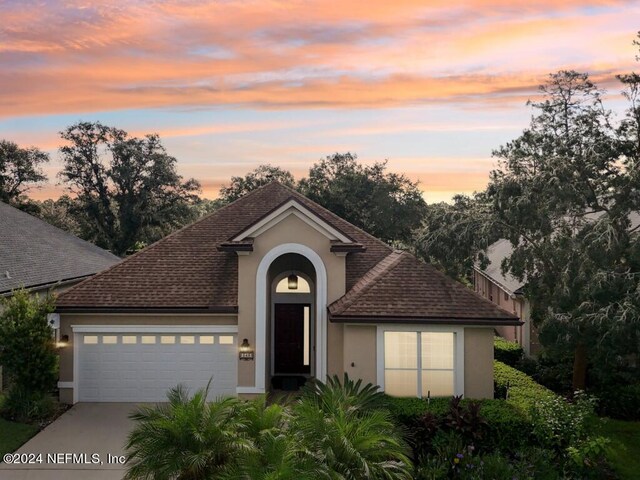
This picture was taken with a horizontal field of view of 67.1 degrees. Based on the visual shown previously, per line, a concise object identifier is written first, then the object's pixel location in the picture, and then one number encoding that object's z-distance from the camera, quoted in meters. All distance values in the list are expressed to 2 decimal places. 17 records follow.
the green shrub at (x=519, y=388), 11.72
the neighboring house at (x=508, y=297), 21.02
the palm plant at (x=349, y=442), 7.71
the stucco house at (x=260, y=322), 12.53
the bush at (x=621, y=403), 13.95
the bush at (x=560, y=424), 10.29
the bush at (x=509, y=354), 19.88
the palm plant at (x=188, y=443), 7.90
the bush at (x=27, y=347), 12.78
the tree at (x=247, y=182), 41.72
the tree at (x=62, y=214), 42.09
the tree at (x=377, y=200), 38.00
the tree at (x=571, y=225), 13.07
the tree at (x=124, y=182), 41.59
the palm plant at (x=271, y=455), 7.00
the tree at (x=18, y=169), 39.06
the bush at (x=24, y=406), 12.88
